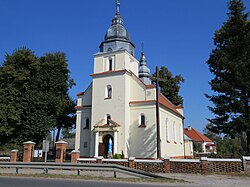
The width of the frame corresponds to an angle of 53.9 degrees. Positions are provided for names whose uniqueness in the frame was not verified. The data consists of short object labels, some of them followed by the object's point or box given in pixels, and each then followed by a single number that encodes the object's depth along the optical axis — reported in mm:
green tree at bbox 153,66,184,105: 42156
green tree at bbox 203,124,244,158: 19852
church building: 25250
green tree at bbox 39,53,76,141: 30844
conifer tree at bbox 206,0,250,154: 19344
